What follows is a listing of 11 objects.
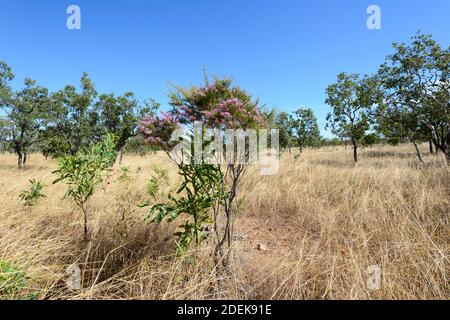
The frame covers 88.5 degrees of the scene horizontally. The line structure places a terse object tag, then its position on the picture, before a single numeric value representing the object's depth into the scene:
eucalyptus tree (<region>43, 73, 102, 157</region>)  12.73
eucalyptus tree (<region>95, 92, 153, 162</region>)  13.71
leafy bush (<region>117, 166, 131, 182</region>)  4.66
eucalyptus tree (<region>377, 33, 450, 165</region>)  8.81
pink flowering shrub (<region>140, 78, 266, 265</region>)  2.22
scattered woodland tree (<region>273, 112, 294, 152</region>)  23.50
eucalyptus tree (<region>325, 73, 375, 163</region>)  13.40
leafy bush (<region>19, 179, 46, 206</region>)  3.78
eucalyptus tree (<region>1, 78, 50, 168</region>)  12.93
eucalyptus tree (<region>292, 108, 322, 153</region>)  23.36
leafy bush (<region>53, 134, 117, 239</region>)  2.82
